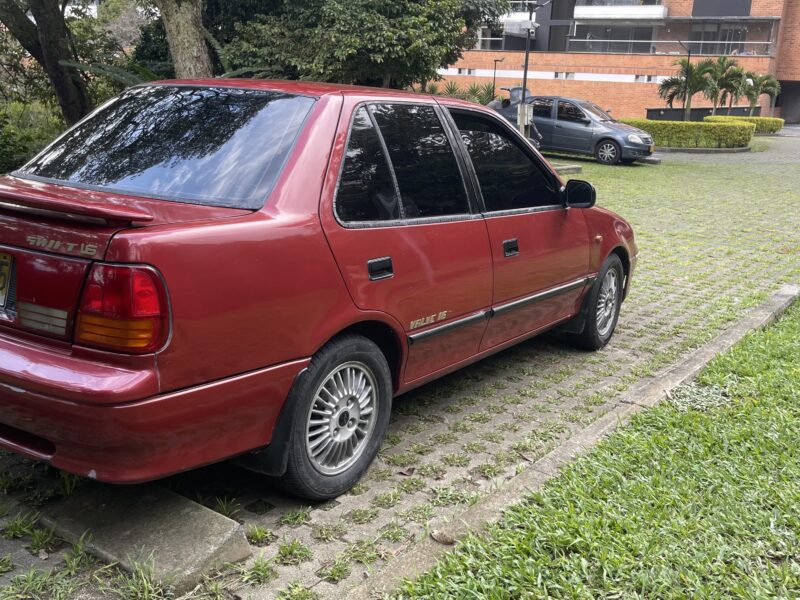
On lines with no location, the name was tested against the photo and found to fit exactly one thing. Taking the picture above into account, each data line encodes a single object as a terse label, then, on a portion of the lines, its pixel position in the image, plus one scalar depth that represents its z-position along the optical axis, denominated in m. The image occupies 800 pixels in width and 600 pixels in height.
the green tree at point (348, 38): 15.19
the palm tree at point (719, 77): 32.75
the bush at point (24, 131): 11.24
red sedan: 2.62
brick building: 43.31
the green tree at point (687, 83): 32.09
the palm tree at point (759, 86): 38.31
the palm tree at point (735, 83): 33.03
